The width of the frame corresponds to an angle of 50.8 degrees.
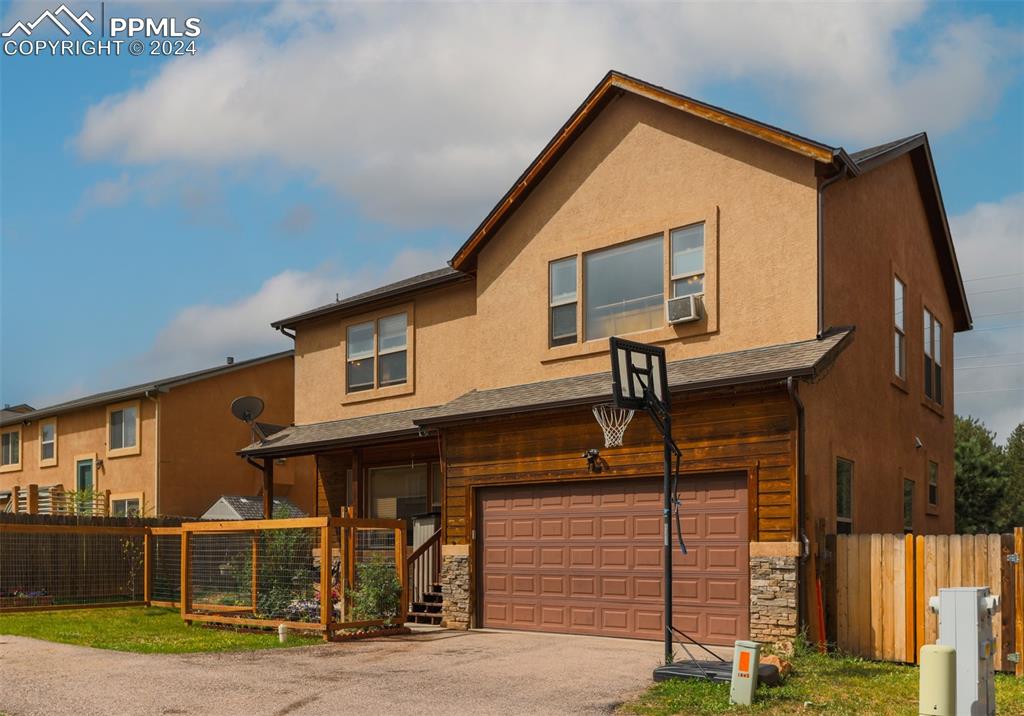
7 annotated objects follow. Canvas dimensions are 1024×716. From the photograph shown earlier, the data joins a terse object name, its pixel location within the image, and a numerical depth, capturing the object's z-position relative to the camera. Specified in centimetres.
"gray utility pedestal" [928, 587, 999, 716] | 837
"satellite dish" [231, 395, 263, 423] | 2406
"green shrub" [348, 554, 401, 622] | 1686
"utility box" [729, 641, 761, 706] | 1064
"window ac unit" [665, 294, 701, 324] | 1645
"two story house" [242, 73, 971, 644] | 1470
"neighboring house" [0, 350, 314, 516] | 3025
